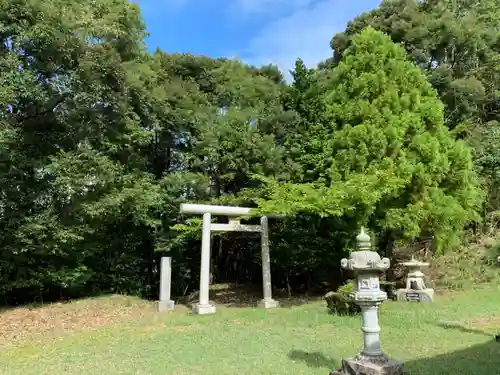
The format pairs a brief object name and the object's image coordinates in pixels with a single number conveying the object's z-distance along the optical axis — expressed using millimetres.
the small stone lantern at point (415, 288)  10406
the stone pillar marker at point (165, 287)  11461
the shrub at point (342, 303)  8758
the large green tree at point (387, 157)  10031
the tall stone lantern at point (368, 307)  4312
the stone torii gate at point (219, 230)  10586
